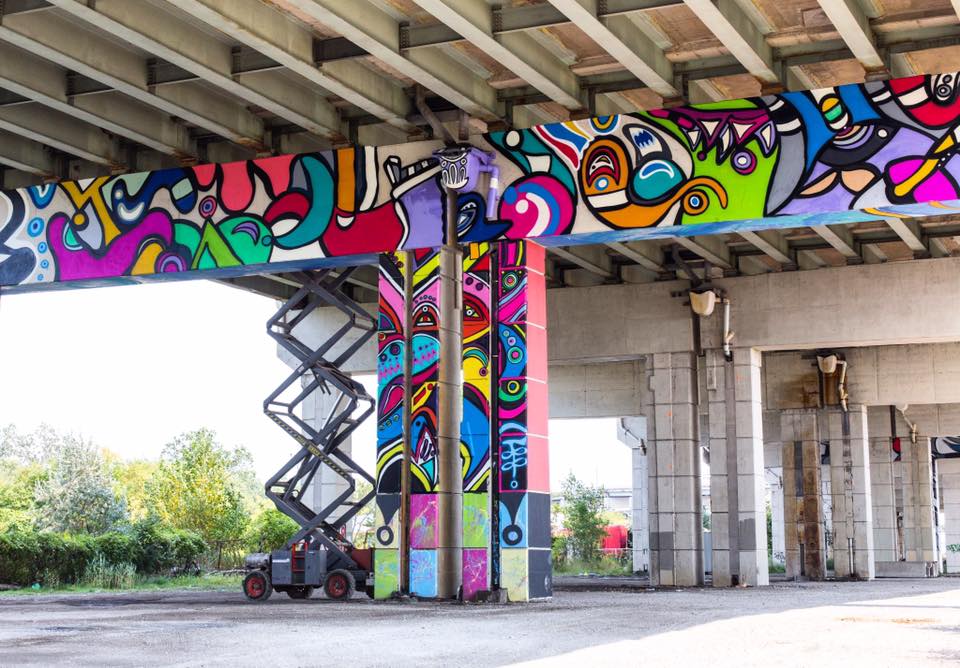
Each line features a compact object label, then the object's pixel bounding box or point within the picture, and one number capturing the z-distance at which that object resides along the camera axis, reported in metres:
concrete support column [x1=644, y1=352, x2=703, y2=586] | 27.89
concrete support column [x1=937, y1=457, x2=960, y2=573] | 65.62
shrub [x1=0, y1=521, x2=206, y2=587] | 24.34
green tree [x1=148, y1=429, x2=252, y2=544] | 38.44
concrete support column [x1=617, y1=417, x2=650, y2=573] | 45.44
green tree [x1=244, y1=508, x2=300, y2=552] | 34.66
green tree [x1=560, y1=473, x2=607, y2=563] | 54.69
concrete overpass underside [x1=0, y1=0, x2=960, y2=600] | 16.39
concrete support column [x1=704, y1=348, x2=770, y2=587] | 27.42
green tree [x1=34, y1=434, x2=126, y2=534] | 35.50
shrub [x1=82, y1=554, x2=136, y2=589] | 25.14
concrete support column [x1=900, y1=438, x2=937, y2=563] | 49.44
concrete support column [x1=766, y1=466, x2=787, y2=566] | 63.12
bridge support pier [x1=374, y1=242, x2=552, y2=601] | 17.80
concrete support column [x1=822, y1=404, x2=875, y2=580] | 36.53
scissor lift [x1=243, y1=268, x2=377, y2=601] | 19.78
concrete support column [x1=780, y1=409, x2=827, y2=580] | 37.25
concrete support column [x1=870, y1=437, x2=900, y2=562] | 44.56
